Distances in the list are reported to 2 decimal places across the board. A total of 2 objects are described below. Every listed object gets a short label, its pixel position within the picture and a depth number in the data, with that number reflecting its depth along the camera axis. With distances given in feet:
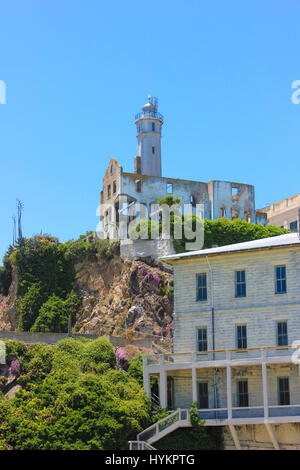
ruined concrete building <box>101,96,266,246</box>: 260.42
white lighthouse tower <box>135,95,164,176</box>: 295.48
